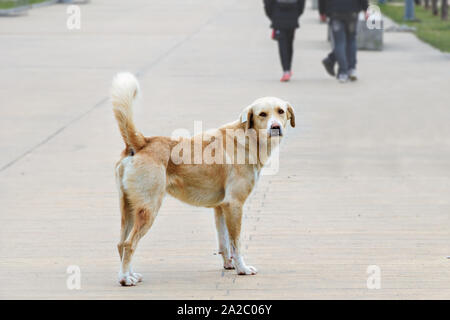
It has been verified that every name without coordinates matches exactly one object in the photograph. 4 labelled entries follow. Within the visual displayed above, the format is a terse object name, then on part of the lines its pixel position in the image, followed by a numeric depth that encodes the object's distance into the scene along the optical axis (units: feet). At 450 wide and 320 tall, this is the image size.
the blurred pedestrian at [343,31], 52.70
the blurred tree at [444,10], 92.83
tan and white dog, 19.20
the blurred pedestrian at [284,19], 52.65
